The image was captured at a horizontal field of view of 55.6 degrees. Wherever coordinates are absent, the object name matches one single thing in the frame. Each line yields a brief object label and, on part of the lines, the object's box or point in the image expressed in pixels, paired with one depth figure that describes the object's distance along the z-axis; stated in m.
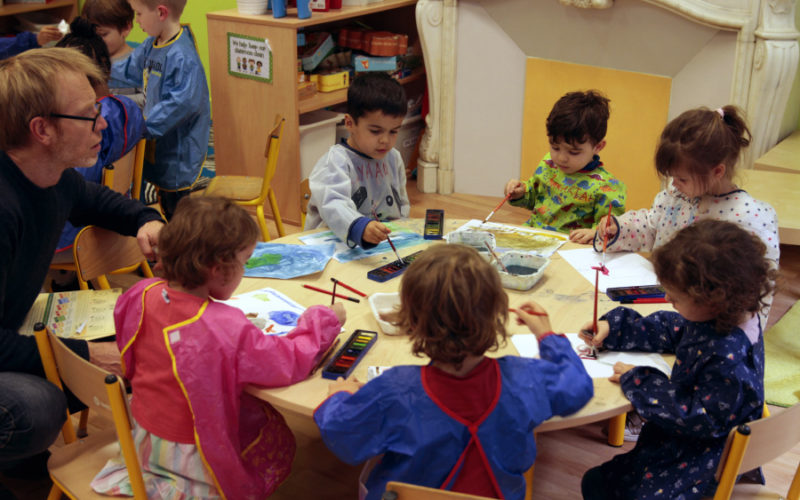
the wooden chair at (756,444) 1.29
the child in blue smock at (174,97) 3.39
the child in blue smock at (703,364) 1.42
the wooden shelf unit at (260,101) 3.79
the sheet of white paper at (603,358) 1.60
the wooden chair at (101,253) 2.06
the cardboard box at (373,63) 4.32
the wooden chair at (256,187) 3.17
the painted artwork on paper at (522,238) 2.23
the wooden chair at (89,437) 1.39
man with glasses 1.65
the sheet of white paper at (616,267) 2.01
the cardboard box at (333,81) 4.12
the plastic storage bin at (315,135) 4.00
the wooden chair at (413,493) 1.16
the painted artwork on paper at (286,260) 2.02
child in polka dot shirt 1.96
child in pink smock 1.46
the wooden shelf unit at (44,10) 4.65
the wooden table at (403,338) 1.47
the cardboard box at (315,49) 4.08
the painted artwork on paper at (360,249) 2.16
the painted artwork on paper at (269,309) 1.73
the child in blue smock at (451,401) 1.28
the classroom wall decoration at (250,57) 3.84
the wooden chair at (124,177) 2.65
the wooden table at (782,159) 3.67
